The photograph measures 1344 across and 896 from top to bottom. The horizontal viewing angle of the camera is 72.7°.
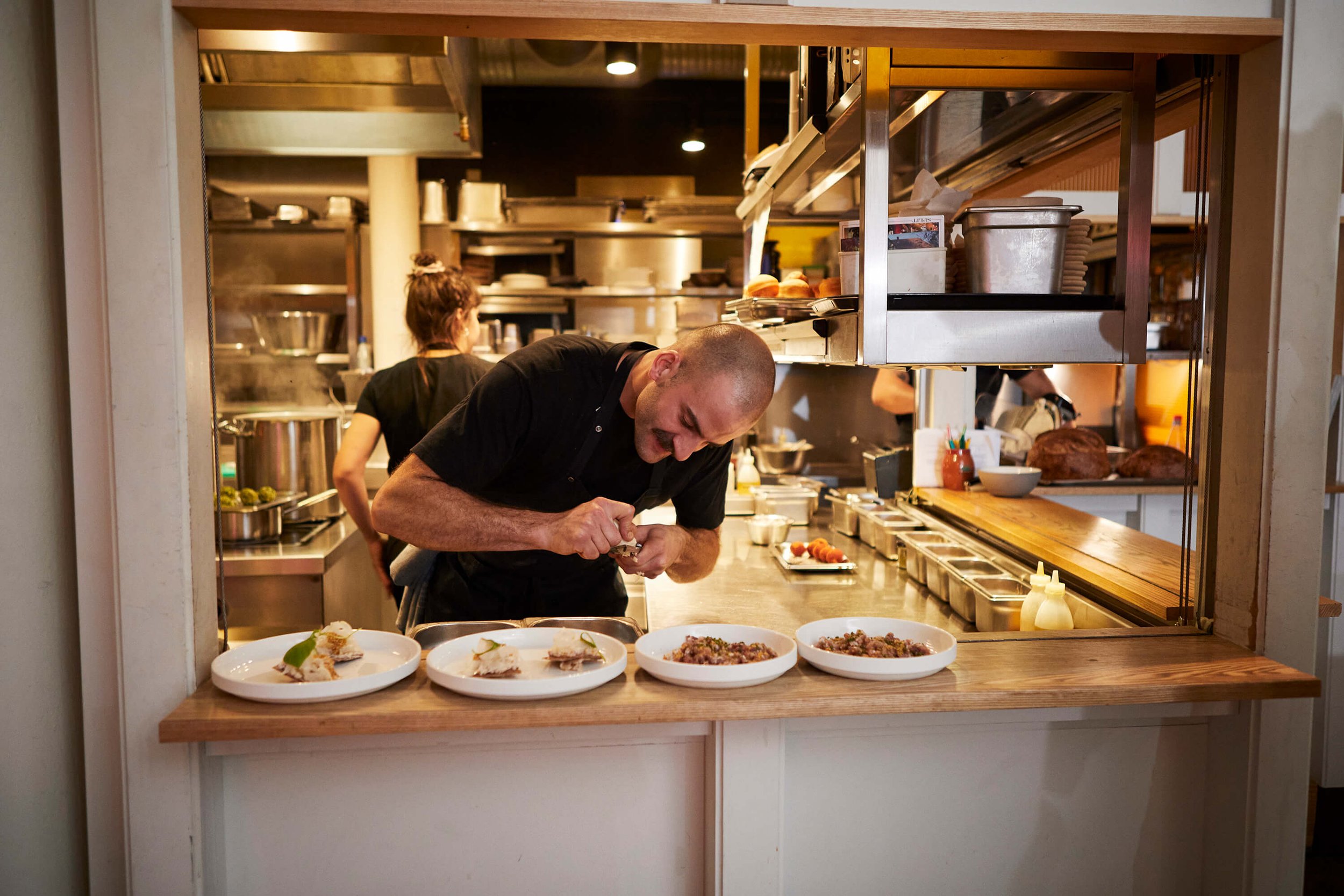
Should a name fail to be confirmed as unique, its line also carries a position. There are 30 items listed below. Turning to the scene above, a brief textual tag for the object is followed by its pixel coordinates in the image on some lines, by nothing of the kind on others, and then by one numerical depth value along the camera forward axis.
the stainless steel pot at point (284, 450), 3.61
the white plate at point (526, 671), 1.58
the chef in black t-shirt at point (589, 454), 2.04
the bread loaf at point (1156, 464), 4.43
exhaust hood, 2.88
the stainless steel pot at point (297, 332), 5.34
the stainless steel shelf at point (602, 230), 5.70
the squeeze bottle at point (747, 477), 4.31
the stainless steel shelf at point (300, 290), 5.39
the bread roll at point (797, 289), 2.78
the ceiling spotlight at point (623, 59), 5.26
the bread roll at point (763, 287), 2.93
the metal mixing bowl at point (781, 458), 5.13
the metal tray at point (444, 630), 2.15
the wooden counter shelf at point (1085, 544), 2.32
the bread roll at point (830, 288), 2.31
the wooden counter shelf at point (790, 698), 1.54
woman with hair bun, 3.18
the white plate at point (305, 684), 1.57
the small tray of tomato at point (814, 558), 2.98
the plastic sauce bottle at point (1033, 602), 2.28
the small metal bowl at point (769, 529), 3.42
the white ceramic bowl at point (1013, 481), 3.80
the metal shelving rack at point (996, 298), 1.89
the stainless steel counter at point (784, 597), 2.48
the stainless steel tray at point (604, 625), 2.18
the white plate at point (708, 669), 1.63
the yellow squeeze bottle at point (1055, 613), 2.21
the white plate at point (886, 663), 1.66
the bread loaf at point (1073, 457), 4.34
